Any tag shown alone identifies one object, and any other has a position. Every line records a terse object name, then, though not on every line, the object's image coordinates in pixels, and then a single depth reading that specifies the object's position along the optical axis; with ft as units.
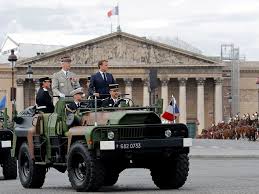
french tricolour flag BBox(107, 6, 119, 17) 405.18
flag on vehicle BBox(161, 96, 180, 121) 96.12
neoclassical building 408.26
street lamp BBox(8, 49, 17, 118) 208.53
